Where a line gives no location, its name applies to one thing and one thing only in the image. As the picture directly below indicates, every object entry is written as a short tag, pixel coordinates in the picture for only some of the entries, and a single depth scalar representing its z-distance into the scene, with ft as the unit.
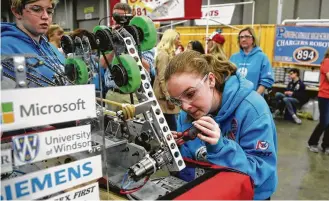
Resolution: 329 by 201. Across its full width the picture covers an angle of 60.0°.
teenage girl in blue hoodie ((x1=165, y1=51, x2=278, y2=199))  3.01
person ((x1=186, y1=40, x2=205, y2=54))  11.91
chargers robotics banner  18.01
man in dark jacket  17.63
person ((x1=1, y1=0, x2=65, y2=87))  3.22
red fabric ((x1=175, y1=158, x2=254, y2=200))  2.48
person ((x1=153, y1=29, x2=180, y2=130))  8.89
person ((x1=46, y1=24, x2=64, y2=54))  8.04
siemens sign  1.89
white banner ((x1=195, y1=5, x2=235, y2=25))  22.91
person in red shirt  10.90
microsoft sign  1.79
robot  2.72
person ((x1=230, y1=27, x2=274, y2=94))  9.55
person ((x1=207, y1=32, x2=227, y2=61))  10.64
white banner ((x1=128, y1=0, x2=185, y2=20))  9.53
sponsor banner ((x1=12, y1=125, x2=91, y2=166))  1.88
